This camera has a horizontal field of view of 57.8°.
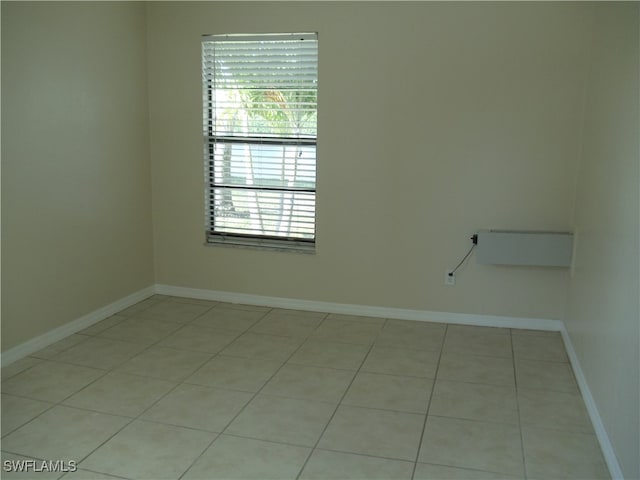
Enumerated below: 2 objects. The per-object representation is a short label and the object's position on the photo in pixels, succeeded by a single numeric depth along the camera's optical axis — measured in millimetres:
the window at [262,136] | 4305
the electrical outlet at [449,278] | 4227
